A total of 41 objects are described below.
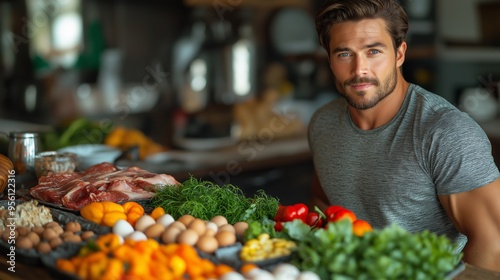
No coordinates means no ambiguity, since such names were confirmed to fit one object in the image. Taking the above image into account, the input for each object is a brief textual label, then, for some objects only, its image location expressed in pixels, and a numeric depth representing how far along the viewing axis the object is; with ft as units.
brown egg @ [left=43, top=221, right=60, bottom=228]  6.87
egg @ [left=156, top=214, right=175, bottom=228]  6.66
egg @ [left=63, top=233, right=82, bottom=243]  6.38
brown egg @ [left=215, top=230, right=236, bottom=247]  6.18
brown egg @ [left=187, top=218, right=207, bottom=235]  6.36
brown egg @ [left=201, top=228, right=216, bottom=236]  6.32
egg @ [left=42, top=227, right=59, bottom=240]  6.54
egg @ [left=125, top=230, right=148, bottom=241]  6.26
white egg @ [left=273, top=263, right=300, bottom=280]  5.43
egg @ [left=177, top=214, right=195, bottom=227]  6.68
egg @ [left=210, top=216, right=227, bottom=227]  6.72
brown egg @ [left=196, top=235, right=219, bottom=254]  6.08
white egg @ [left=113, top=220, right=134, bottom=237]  6.47
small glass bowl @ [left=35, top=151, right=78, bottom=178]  9.86
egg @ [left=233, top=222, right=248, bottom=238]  6.59
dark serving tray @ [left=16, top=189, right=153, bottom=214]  7.88
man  7.84
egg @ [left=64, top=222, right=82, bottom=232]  6.72
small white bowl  11.75
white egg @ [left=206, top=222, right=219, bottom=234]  6.47
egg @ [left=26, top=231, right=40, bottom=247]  6.58
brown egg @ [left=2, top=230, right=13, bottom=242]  6.90
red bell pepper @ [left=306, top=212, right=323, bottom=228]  6.84
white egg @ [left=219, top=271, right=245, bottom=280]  5.27
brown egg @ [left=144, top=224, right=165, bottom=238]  6.48
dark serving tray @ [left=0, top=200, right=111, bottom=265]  6.38
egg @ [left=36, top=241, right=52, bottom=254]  6.32
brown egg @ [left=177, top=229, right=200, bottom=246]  6.15
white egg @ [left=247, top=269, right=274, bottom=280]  5.33
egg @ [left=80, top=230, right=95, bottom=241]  6.45
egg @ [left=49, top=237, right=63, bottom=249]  6.39
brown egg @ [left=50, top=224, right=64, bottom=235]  6.66
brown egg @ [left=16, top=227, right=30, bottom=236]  6.81
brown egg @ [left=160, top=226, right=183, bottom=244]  6.31
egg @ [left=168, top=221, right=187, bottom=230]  6.49
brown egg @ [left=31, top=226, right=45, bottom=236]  6.83
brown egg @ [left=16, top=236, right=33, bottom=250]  6.51
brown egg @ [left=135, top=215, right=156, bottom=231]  6.71
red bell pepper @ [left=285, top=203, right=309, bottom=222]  7.00
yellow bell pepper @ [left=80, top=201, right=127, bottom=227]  7.01
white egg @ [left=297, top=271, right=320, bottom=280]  5.37
